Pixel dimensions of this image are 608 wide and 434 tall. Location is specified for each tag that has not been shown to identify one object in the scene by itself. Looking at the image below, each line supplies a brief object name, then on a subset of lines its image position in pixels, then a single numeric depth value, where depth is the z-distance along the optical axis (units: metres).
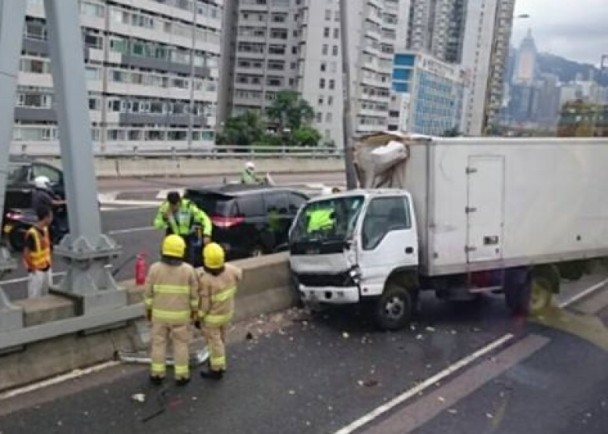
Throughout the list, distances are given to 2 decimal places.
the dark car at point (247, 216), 13.09
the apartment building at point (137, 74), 59.44
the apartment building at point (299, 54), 105.69
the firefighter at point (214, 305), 7.70
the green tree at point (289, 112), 89.19
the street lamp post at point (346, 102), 15.18
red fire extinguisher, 9.08
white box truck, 9.84
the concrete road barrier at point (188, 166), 29.19
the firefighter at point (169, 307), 7.38
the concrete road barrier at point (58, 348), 7.08
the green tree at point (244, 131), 80.06
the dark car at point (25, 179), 14.30
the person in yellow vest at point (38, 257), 9.19
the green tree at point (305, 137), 78.62
